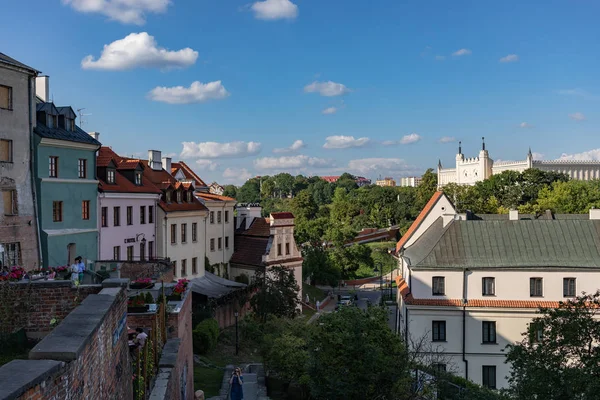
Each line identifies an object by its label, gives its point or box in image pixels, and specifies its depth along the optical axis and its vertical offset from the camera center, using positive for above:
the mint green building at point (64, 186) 26.81 +0.57
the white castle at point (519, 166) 165.75 +8.62
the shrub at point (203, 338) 28.33 -7.22
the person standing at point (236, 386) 16.50 -5.62
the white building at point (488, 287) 31.02 -5.24
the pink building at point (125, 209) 32.34 -0.77
